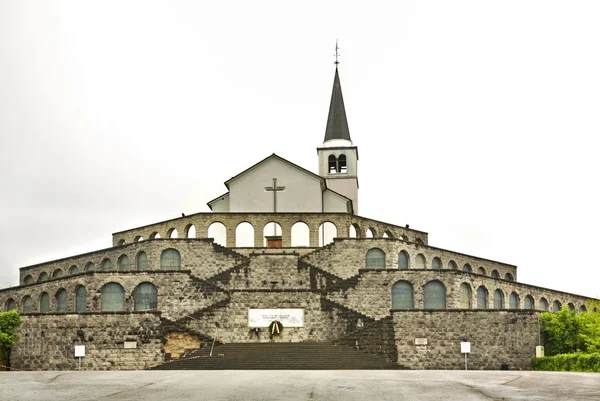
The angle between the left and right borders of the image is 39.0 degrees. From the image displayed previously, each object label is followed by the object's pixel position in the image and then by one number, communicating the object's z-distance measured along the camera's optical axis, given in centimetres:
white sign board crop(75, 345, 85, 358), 4491
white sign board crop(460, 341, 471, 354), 4569
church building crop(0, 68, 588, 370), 4594
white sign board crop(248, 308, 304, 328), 4809
